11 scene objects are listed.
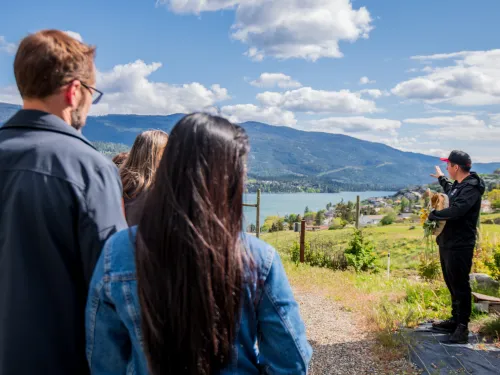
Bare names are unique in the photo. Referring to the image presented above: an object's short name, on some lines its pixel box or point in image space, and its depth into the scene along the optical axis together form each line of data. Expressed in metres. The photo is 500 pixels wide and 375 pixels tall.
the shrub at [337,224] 17.69
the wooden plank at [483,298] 6.03
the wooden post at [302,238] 11.61
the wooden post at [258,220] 12.27
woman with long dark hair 1.08
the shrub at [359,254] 10.79
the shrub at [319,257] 11.12
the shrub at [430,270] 8.37
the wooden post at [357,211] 12.02
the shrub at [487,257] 7.54
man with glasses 1.32
